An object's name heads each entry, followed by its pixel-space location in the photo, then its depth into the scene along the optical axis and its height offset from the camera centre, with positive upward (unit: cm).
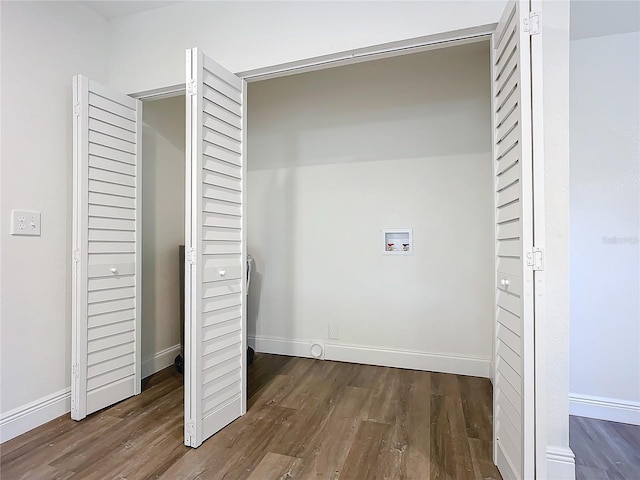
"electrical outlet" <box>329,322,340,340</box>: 313 -78
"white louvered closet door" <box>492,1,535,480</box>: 127 -1
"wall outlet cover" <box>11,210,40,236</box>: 190 +11
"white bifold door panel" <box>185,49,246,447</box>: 178 -6
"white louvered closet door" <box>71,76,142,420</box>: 208 -3
